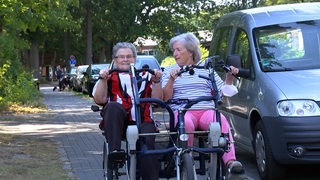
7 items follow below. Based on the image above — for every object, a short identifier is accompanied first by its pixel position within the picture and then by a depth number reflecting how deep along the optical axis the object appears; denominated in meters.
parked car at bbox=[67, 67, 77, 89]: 37.92
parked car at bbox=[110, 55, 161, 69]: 16.78
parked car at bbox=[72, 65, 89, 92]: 33.57
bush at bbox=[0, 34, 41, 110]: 17.42
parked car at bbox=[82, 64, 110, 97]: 26.34
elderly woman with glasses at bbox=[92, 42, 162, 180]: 5.18
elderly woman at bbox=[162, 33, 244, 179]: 5.37
